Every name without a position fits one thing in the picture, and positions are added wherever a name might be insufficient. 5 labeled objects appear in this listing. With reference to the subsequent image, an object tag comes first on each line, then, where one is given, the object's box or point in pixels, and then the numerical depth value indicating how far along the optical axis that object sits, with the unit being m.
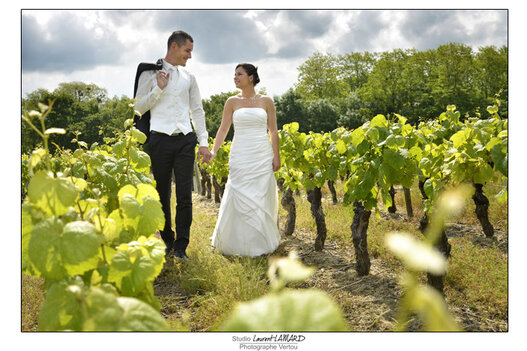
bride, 4.66
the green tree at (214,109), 33.36
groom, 3.87
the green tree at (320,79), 32.31
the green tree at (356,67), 32.22
